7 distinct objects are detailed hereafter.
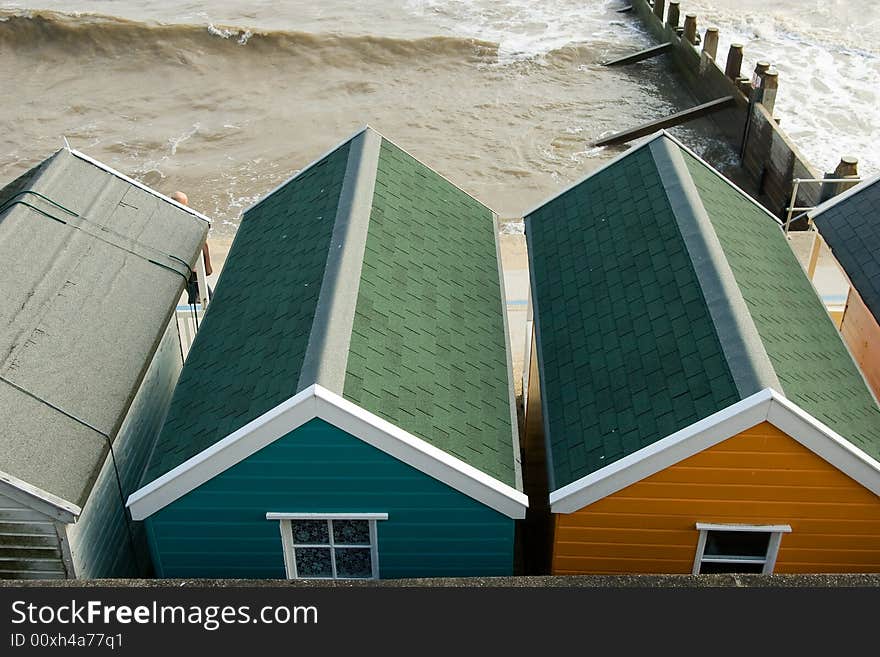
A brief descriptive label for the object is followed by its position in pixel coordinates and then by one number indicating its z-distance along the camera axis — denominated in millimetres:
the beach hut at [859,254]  11570
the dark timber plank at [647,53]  33875
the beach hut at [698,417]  7922
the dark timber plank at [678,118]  27031
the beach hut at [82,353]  8211
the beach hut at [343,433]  7961
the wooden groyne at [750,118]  22375
